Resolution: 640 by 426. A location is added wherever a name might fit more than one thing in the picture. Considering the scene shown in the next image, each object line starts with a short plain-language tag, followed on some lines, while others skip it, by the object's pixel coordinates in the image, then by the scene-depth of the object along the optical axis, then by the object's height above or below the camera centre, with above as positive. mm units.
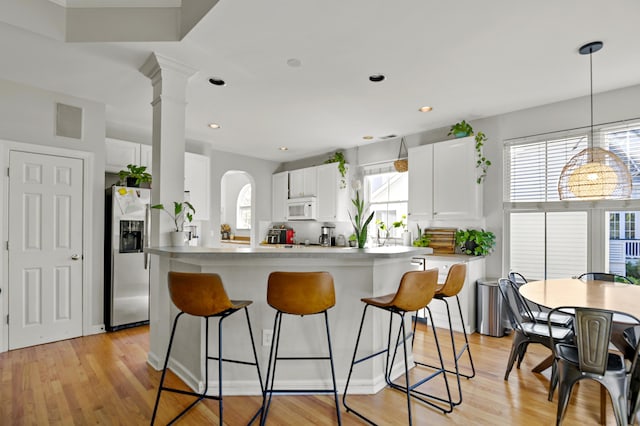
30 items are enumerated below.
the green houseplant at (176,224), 3010 -101
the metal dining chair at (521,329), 2664 -910
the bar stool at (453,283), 2609 -528
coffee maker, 6345 -420
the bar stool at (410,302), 2203 -588
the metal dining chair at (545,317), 2892 -920
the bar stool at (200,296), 2090 -503
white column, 2969 +413
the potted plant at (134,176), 4176 +437
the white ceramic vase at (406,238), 5098 -360
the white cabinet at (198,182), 5352 +477
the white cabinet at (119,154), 4488 +760
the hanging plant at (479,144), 4391 +865
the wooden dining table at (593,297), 2164 -590
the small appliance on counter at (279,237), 6957 -493
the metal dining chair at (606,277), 3225 -593
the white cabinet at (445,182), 4387 +417
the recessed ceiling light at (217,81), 3300 +1258
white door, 3432 -371
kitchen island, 2543 -830
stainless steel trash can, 3932 -1094
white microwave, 6270 +73
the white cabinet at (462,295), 4121 -967
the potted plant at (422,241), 4859 -385
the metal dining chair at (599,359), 1936 -829
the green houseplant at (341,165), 5926 +808
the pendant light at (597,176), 2533 +272
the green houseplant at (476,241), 4293 -349
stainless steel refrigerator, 4031 -532
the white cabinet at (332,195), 5953 +314
